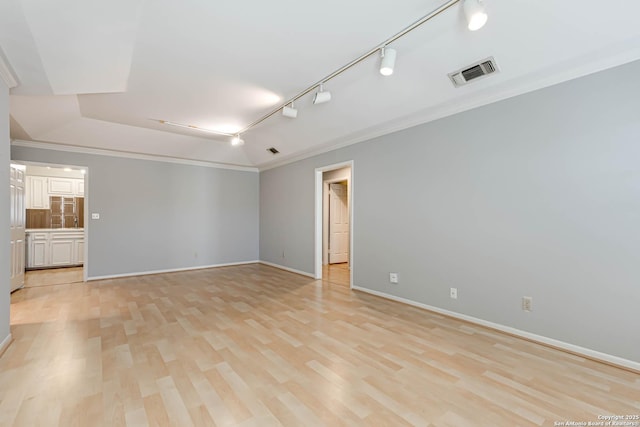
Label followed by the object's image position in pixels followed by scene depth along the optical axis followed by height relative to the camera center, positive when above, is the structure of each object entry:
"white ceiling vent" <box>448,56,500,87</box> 2.64 +1.42
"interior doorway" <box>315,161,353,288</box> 6.67 -0.15
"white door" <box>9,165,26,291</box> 4.37 -0.11
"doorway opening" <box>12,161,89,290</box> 6.28 -0.07
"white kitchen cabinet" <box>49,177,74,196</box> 6.85 +0.83
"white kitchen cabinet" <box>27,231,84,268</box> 6.29 -0.65
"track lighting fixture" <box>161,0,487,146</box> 1.99 +1.59
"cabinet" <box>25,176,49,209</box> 6.63 +0.67
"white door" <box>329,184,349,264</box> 7.36 -0.15
